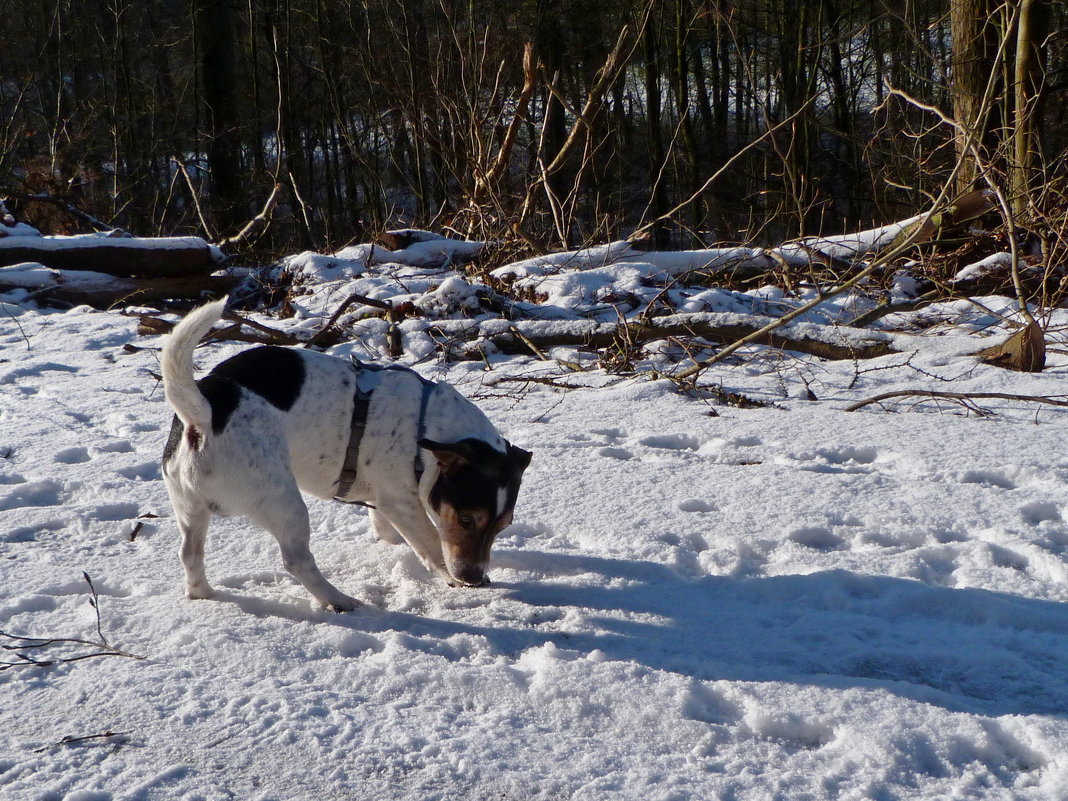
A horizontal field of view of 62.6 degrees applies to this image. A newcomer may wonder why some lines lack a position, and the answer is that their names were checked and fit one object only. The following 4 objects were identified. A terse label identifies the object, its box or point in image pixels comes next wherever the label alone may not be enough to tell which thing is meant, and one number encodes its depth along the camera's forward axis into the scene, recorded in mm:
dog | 2920
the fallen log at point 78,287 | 8289
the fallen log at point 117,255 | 8461
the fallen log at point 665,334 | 6191
